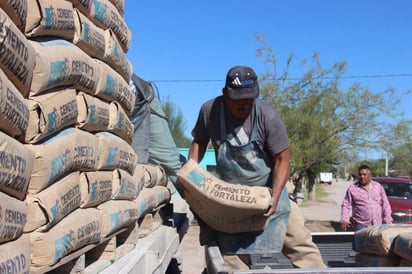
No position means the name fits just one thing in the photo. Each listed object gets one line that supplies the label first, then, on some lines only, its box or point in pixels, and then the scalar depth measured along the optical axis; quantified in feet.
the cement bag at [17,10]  7.20
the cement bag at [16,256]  6.69
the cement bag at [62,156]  8.29
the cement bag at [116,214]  11.15
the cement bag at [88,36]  10.50
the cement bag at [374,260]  11.44
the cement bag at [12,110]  6.91
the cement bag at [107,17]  11.21
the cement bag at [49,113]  8.26
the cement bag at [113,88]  11.78
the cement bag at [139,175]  14.42
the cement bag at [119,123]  12.66
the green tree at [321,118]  62.34
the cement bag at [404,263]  10.38
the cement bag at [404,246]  10.25
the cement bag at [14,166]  6.87
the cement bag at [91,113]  10.50
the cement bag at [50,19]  8.30
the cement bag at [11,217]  6.74
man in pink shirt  28.02
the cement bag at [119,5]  13.66
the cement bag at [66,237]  7.97
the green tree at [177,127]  128.26
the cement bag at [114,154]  11.55
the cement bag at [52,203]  7.95
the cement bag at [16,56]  6.93
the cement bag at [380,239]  11.44
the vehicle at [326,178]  264.93
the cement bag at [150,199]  14.67
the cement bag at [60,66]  8.46
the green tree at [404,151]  74.23
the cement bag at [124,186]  12.28
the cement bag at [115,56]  12.48
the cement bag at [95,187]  10.30
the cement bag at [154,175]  16.38
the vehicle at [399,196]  44.42
